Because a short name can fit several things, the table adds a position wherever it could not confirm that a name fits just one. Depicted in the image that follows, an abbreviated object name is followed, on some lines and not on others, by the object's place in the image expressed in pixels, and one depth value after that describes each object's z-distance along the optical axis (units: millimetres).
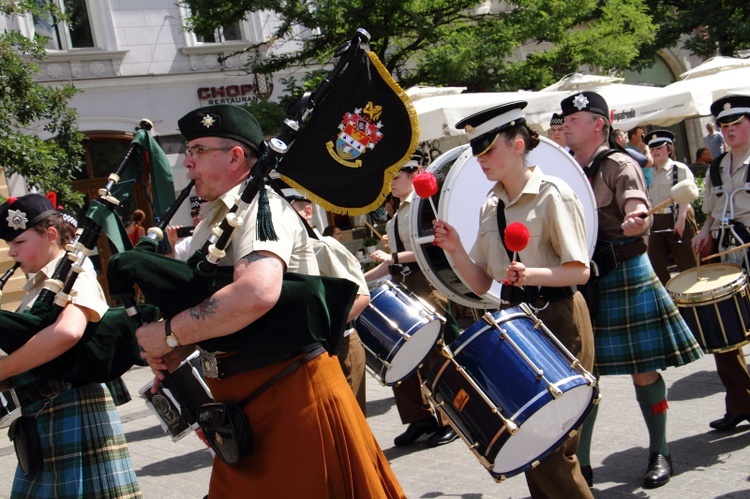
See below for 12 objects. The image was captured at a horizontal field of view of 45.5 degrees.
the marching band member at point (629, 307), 4434
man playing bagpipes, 2680
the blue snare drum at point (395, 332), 5211
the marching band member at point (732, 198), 5141
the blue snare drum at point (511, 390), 3120
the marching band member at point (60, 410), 3625
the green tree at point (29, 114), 9570
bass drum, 4281
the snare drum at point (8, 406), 3702
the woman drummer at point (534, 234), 3574
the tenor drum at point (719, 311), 4922
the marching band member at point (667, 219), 9031
